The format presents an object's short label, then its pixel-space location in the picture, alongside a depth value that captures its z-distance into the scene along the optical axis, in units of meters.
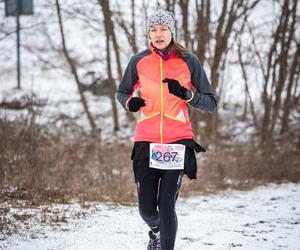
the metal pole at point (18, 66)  21.73
